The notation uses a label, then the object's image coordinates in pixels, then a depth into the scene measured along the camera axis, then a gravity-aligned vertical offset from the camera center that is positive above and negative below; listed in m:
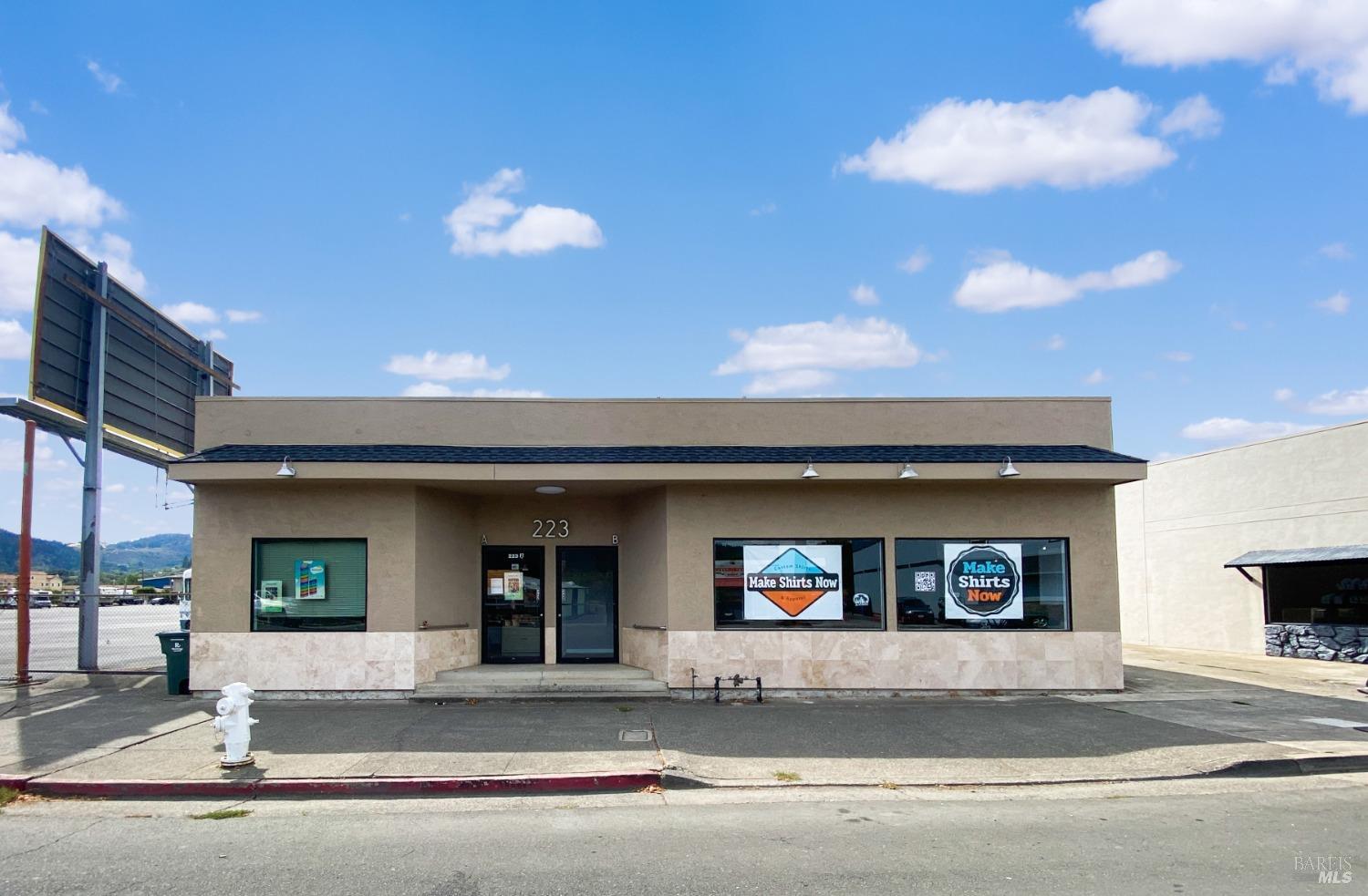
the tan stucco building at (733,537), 14.01 +0.08
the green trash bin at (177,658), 14.26 -1.74
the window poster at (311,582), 14.23 -0.58
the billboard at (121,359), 14.81 +3.48
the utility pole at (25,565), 14.96 -0.28
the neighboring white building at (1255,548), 20.67 -0.33
